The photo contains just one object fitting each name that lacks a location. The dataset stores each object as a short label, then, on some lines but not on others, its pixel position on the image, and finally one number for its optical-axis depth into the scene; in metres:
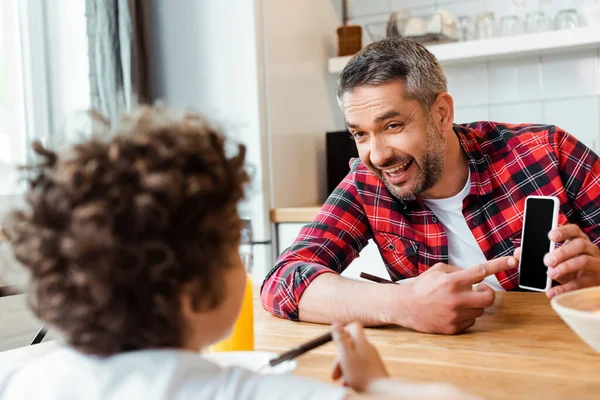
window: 2.62
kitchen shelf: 2.55
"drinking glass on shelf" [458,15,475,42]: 2.86
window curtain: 2.56
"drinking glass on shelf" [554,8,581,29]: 2.65
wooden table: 0.77
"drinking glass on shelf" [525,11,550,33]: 2.70
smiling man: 1.57
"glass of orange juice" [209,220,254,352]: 0.98
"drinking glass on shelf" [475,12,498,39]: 2.79
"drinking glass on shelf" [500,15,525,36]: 2.76
